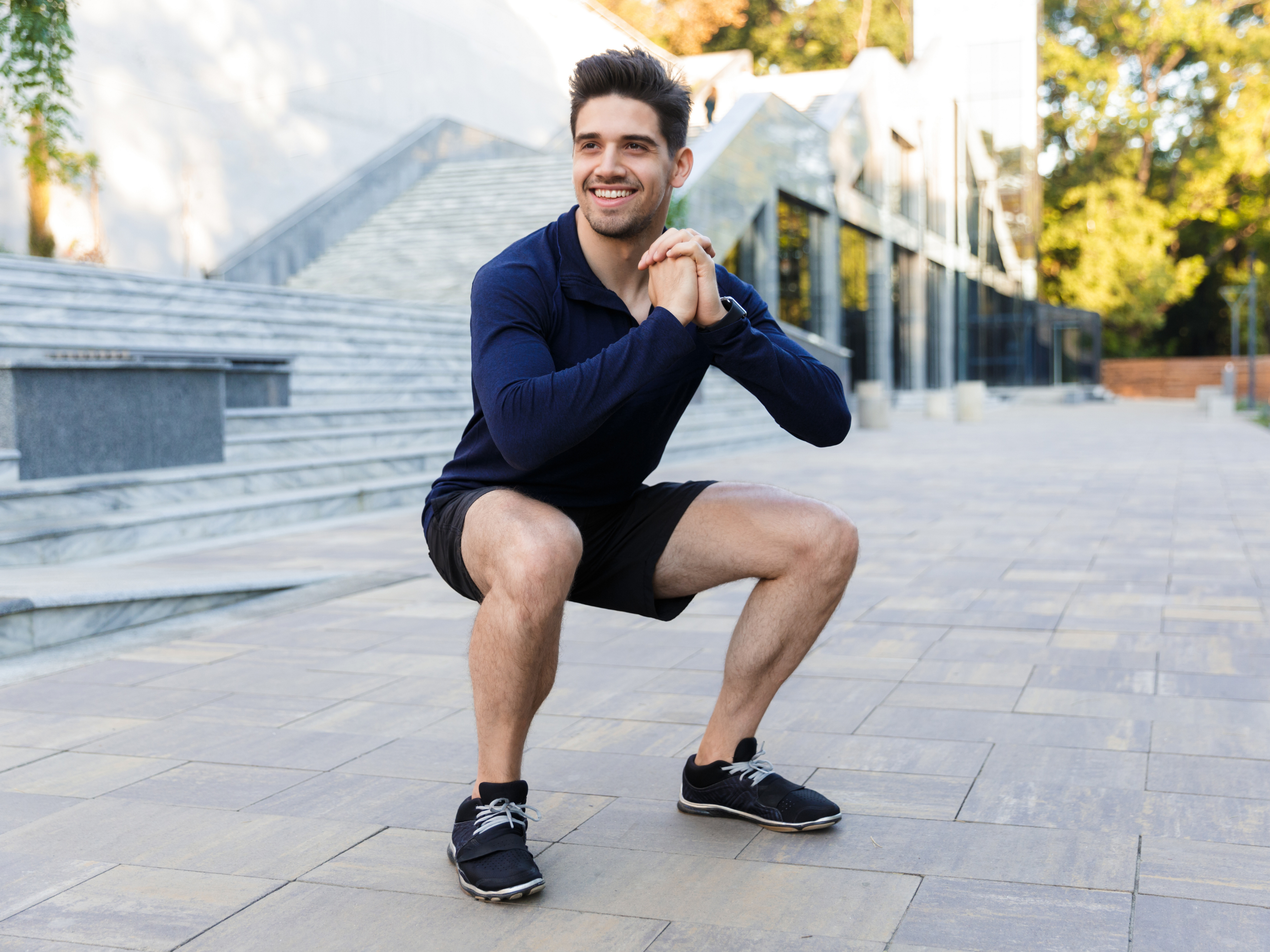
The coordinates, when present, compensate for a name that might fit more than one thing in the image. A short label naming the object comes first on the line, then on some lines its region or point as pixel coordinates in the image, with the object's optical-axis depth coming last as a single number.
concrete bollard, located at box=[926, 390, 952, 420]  26.97
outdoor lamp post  37.10
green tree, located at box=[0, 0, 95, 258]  6.46
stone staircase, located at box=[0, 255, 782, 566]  6.75
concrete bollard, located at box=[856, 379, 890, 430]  21.50
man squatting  2.55
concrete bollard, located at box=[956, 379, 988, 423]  25.81
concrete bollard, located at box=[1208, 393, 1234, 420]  26.61
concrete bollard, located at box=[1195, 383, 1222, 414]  30.72
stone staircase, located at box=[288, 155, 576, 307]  17.41
